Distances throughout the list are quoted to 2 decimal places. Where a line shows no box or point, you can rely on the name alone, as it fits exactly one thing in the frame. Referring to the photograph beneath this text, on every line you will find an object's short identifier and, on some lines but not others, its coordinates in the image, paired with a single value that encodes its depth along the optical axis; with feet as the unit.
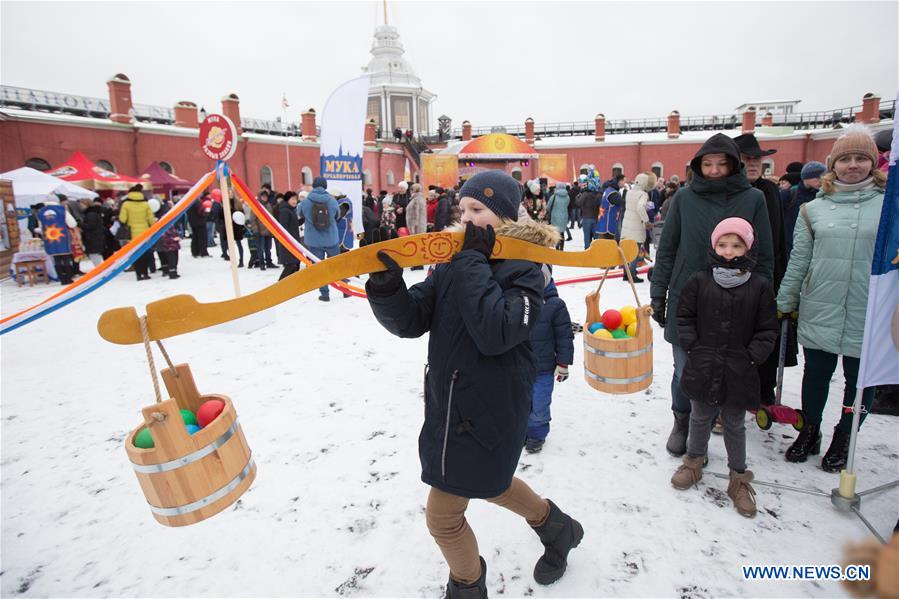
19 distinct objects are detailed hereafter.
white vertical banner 33.19
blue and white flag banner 8.05
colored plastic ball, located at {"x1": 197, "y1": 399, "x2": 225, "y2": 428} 6.35
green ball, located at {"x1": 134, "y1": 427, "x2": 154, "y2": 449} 6.01
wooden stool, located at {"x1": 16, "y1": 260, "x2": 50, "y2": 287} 33.63
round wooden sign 20.62
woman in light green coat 9.42
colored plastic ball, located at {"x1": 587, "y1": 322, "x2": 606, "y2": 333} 10.02
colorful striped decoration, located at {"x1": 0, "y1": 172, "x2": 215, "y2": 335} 11.07
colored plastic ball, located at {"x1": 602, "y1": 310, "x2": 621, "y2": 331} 10.29
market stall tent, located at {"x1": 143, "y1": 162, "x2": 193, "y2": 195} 68.69
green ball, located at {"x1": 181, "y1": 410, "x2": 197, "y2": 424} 6.48
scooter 11.07
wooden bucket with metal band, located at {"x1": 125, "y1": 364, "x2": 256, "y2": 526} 5.47
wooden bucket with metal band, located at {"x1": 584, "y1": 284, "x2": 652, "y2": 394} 9.11
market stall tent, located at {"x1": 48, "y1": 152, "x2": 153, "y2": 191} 54.75
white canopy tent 43.16
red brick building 72.49
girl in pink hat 8.79
